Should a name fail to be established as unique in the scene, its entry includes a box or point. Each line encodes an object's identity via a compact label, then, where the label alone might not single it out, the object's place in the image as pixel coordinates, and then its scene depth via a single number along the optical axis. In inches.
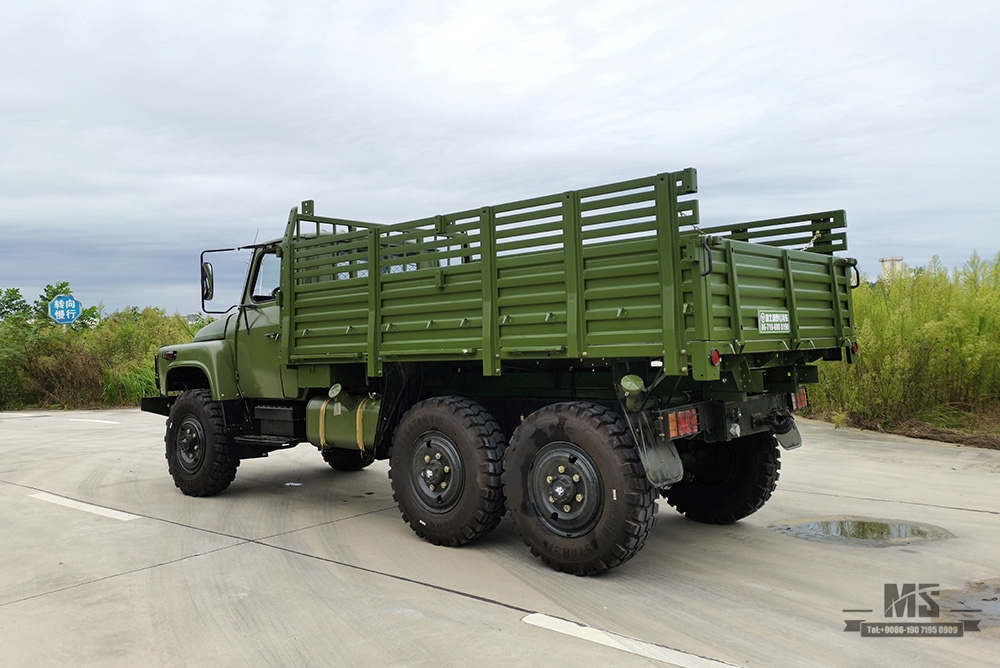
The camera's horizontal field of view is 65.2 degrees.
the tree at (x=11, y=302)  916.0
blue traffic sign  836.0
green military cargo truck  191.0
